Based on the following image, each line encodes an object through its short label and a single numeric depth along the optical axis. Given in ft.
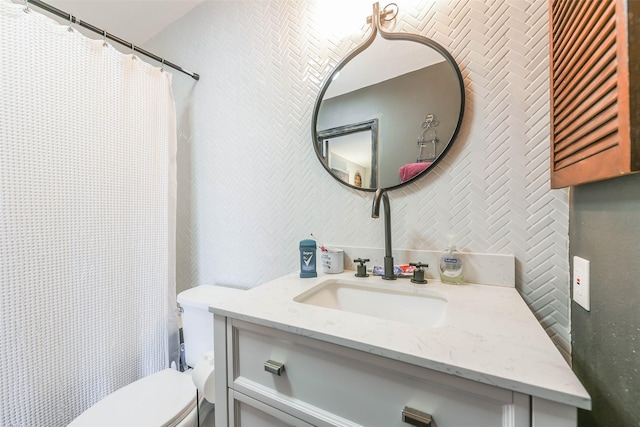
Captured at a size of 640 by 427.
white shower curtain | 3.06
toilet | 2.94
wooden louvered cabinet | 1.26
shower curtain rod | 3.23
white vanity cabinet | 1.38
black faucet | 2.94
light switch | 1.98
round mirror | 2.94
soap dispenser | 2.75
